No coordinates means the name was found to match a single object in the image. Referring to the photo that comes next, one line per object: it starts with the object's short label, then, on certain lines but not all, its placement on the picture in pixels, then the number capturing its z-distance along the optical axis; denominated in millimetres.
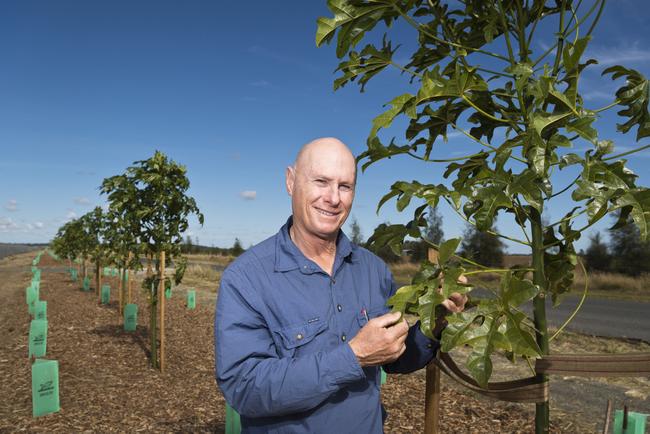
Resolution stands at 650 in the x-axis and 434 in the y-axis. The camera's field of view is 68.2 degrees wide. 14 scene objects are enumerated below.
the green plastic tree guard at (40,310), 10453
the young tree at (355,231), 61625
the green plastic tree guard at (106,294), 15545
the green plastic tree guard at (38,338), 7652
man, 1932
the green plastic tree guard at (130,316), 10616
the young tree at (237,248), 82312
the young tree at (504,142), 1580
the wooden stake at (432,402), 3047
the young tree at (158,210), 7699
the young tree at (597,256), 36844
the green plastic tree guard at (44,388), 5711
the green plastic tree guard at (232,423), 4527
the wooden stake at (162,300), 7542
